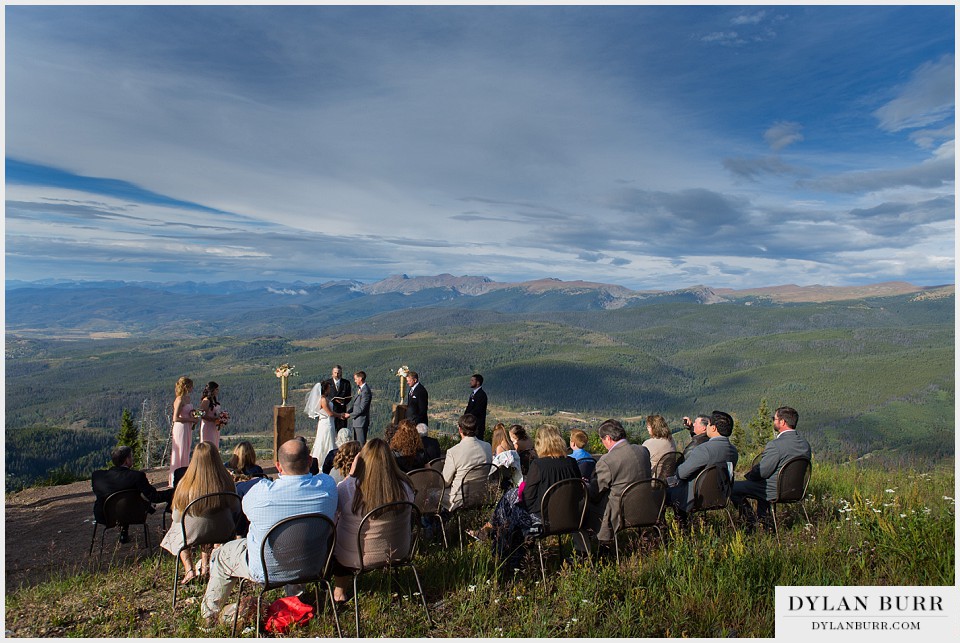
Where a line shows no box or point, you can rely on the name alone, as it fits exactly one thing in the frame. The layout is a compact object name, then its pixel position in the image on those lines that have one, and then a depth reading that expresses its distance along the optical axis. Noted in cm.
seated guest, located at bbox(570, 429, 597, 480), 602
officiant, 968
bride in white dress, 965
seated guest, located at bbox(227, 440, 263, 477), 555
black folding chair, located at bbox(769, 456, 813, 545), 570
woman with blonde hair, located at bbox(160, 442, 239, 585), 459
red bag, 398
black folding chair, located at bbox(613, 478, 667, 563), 489
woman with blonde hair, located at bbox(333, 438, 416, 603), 413
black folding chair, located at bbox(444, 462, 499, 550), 580
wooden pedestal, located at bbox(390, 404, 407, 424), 1094
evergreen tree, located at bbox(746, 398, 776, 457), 2528
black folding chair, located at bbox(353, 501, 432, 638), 406
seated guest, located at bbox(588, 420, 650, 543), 493
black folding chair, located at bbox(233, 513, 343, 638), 378
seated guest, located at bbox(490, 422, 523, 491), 632
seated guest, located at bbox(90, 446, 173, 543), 564
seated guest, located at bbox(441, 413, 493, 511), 584
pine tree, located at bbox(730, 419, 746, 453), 2208
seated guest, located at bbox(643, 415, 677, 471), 637
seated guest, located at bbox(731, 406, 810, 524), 588
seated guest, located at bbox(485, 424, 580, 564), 476
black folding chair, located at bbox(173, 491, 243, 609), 455
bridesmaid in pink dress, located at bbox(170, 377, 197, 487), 799
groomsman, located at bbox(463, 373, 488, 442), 974
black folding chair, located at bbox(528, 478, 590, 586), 465
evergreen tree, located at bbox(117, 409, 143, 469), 2411
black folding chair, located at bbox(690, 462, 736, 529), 548
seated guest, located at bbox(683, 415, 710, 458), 678
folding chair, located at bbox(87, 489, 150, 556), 562
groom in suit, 948
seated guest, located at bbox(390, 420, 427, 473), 597
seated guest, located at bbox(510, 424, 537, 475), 666
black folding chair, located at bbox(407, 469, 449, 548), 542
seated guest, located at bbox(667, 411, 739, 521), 566
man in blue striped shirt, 389
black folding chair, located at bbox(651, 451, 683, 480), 625
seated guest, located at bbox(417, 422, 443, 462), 655
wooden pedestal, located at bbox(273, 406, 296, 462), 992
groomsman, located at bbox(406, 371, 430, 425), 1002
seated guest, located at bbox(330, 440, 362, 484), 461
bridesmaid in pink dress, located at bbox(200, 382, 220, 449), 847
